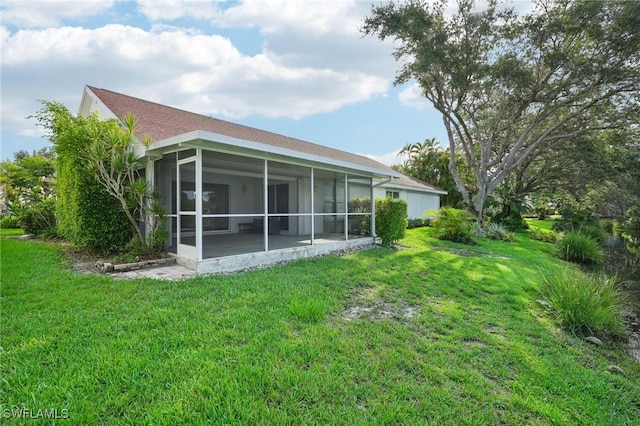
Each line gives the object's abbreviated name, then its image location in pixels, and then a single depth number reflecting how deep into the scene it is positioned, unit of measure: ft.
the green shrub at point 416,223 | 62.49
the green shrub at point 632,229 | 56.70
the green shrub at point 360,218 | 36.35
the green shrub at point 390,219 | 37.47
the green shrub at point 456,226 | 45.57
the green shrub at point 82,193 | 22.06
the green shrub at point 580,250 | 39.01
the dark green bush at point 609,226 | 79.49
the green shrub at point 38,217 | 36.04
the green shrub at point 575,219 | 67.44
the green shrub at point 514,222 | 68.08
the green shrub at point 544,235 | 59.86
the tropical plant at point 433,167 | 82.69
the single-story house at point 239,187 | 22.52
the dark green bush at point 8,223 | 47.83
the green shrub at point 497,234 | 53.00
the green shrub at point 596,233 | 55.01
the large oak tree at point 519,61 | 42.29
